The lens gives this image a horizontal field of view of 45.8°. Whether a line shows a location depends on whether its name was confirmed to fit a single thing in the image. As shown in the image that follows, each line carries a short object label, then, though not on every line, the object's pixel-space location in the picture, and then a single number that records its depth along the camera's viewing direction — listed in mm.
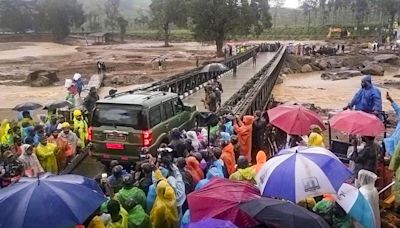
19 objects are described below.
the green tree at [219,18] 45406
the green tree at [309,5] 122706
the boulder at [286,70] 45325
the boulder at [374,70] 45000
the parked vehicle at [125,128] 9602
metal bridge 10812
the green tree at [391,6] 87306
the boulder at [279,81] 37906
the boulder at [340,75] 41838
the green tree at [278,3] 181625
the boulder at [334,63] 51288
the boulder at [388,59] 53062
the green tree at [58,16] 79562
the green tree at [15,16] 83625
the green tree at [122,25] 90812
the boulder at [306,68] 47359
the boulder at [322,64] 49309
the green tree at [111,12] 110000
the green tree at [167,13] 54281
